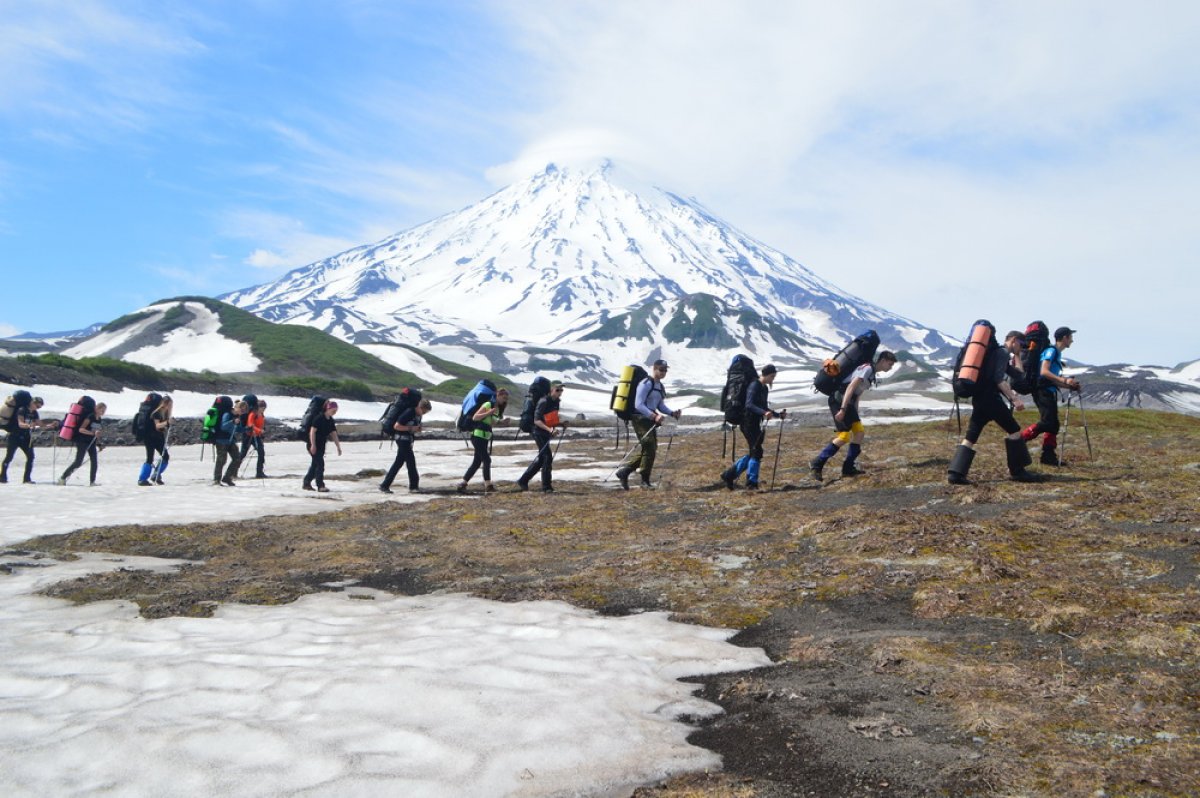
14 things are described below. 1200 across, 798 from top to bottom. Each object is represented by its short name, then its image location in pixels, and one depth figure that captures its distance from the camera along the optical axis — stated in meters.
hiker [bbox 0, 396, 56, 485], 21.33
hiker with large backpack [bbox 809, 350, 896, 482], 14.66
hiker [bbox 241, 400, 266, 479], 24.19
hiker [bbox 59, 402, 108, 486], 21.75
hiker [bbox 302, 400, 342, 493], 20.30
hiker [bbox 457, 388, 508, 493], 18.84
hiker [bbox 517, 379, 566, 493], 18.52
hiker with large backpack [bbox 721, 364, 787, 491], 15.40
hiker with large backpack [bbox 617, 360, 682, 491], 17.20
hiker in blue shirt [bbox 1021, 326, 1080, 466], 14.48
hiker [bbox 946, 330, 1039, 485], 12.46
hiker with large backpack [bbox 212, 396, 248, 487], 21.50
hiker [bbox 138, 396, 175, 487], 21.80
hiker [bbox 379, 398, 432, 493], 19.56
